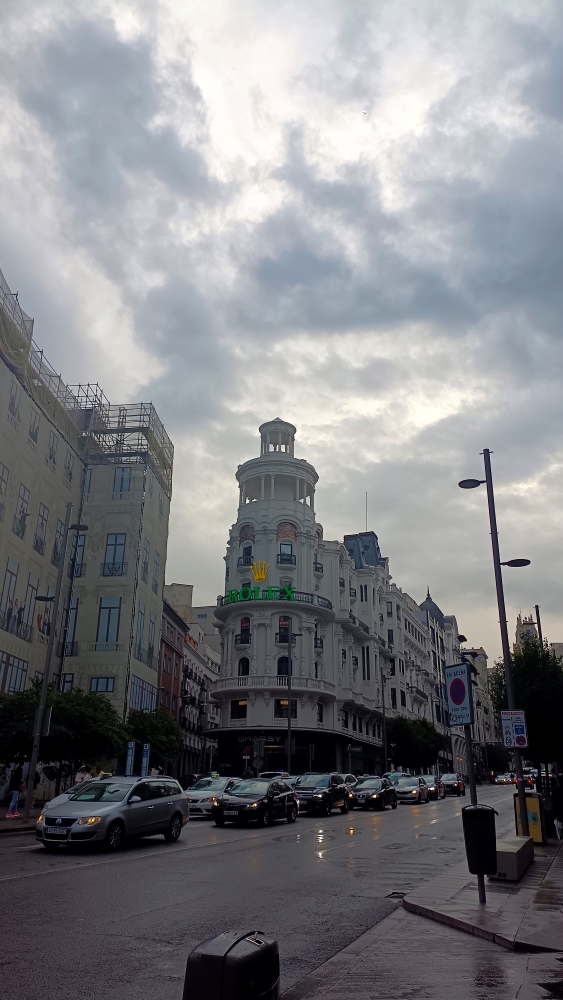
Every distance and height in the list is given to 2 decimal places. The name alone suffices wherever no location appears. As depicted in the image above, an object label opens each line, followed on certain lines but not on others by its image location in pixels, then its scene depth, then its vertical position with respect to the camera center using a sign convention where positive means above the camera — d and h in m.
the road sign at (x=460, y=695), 10.41 +1.39
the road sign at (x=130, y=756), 33.81 +1.78
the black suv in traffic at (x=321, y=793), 30.58 +0.34
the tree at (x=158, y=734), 40.16 +3.24
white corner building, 58.94 +12.99
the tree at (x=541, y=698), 24.83 +3.23
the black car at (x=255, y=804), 23.72 -0.08
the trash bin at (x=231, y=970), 3.28 -0.68
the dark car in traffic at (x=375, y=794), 36.09 +0.39
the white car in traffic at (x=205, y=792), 30.38 +0.31
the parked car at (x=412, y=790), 44.16 +0.71
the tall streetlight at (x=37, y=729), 24.42 +2.03
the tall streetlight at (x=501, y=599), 17.55 +4.62
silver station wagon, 15.13 -0.28
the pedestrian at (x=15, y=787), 27.24 +0.40
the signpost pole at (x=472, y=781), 9.87 +0.28
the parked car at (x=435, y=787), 49.06 +1.05
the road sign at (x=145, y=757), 36.72 +1.86
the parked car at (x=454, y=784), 58.69 +1.41
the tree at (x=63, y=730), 28.52 +2.41
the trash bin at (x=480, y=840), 9.84 -0.42
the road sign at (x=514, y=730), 16.23 +1.49
